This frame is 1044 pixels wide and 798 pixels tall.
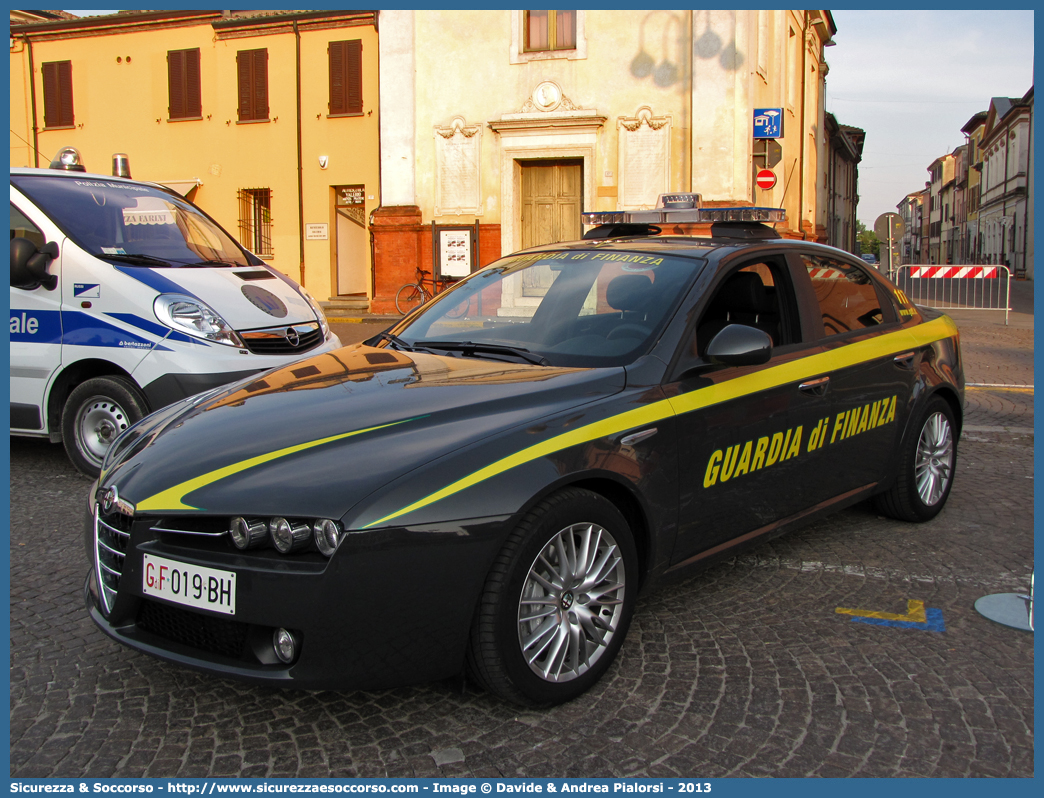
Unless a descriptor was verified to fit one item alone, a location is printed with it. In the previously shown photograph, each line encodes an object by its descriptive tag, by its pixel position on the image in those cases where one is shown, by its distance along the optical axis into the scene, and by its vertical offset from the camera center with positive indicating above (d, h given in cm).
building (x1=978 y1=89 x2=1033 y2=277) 6475 +997
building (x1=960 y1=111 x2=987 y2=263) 8594 +1227
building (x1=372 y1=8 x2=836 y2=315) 1906 +416
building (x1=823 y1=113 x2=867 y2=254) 3897 +675
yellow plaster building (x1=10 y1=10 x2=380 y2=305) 2323 +526
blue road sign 1780 +368
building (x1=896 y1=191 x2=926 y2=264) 14468 +1468
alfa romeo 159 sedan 260 -51
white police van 570 -7
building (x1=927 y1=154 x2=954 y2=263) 11506 +1516
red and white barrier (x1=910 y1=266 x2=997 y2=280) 1623 +70
